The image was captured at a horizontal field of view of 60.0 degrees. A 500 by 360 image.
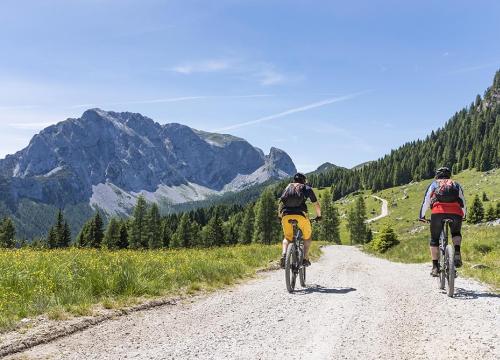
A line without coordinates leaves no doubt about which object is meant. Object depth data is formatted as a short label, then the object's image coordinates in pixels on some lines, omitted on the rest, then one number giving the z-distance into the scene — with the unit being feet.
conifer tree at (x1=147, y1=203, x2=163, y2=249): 294.46
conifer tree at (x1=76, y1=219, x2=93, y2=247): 284.61
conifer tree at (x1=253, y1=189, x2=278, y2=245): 287.48
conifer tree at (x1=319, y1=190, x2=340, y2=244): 363.97
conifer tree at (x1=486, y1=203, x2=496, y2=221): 289.35
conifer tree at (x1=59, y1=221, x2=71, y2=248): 286.95
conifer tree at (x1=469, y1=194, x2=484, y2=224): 292.51
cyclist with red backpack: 36.99
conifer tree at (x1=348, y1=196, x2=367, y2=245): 381.81
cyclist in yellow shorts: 39.78
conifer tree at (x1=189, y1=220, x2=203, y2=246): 327.06
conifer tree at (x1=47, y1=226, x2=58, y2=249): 285.17
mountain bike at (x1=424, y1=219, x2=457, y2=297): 34.97
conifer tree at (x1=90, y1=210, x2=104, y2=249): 282.15
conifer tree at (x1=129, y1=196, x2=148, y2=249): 291.95
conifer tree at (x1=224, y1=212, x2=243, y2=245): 341.66
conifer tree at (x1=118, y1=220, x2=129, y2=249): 282.85
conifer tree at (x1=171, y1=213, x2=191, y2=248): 321.73
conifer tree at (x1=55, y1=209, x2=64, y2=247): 286.25
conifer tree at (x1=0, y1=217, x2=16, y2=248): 253.24
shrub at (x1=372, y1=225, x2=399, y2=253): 146.10
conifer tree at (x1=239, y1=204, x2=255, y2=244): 342.23
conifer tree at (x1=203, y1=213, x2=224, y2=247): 309.42
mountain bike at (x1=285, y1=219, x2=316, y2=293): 37.81
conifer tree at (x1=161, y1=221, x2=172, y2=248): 327.88
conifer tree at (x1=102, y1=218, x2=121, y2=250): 274.77
